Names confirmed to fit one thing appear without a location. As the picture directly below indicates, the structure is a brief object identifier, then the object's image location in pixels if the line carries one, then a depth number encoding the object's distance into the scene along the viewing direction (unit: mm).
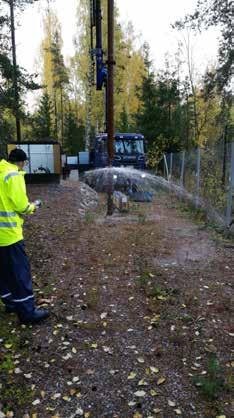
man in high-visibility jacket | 3811
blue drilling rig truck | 17188
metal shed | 17703
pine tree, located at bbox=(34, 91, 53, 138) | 32766
